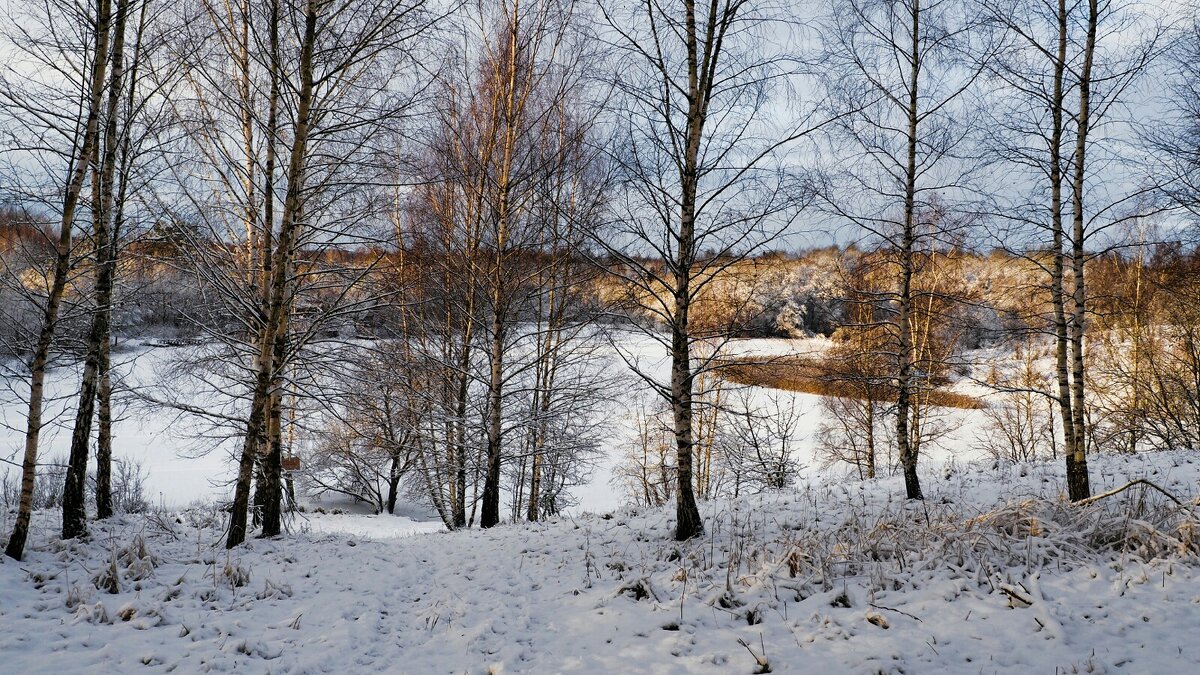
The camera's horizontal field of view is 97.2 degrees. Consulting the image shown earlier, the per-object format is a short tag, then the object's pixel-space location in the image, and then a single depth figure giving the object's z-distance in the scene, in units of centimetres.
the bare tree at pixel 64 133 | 491
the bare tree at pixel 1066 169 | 610
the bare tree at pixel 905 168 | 705
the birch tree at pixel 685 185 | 583
